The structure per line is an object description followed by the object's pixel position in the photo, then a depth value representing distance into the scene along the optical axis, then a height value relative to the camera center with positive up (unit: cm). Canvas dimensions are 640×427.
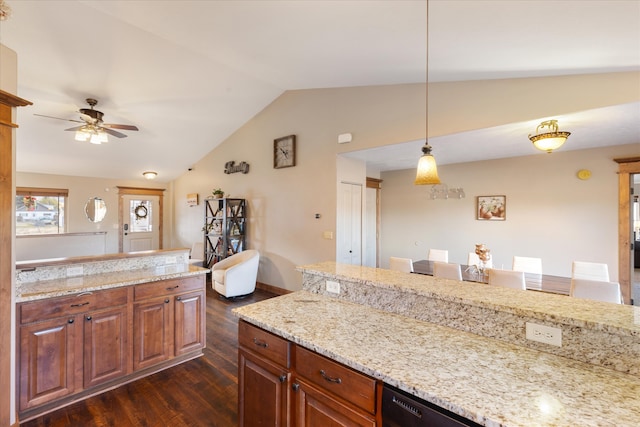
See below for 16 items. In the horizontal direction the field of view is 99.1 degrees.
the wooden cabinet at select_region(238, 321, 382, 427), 112 -82
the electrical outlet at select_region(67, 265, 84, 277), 245 -54
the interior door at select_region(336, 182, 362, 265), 440 -18
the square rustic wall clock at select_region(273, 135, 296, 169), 490 +114
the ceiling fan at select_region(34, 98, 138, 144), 391 +125
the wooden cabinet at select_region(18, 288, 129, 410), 192 -101
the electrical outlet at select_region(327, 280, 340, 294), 192 -52
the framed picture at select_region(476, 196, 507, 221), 505 +13
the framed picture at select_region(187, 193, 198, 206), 734 +37
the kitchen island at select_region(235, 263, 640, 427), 85 -60
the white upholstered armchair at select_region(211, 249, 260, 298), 462 -108
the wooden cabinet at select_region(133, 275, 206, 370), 244 -103
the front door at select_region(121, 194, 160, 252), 759 -29
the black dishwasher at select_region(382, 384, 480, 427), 90 -69
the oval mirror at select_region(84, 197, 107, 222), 414 +3
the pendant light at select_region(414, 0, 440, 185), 220 +37
